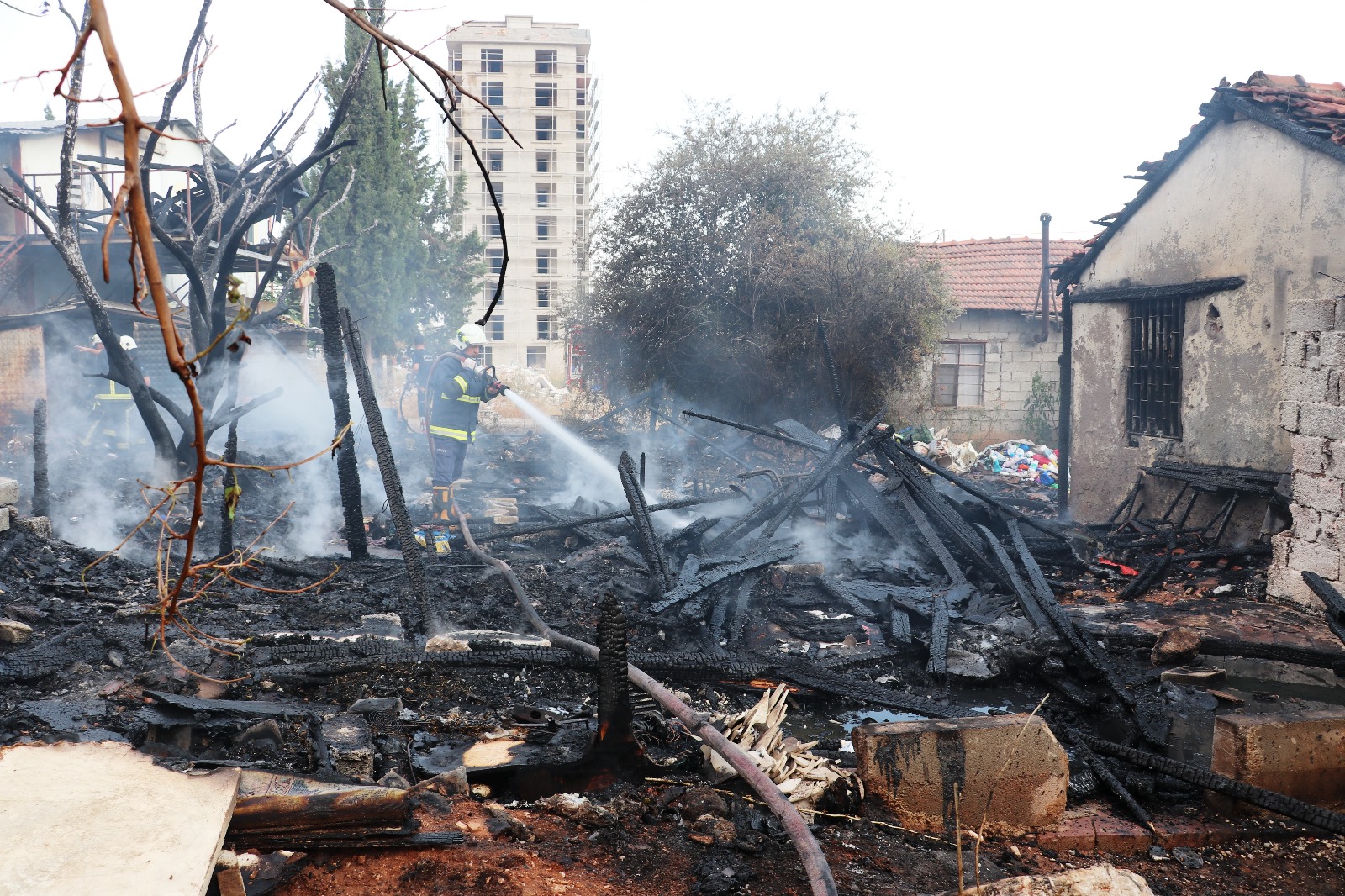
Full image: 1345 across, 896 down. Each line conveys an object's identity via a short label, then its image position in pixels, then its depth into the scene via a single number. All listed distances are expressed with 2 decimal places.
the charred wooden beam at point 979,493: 10.27
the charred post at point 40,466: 9.43
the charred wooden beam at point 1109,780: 4.32
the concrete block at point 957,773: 4.16
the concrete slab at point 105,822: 2.62
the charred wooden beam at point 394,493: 6.08
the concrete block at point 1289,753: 4.39
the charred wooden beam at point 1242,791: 4.03
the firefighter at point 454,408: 11.20
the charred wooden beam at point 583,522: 9.80
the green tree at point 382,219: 26.56
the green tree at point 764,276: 16.95
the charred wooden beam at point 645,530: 8.12
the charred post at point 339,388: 6.73
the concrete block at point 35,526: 7.80
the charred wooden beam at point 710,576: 7.34
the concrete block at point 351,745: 3.95
